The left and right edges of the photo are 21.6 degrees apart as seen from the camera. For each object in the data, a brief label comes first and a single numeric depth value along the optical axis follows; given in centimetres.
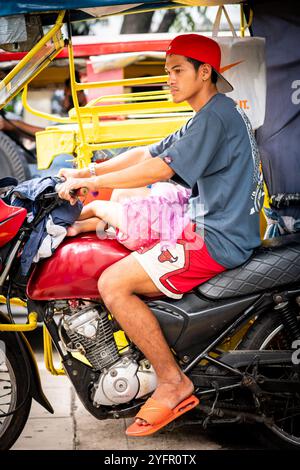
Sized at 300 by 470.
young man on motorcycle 360
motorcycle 374
